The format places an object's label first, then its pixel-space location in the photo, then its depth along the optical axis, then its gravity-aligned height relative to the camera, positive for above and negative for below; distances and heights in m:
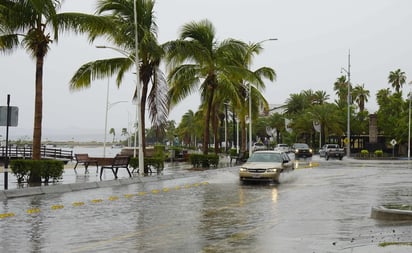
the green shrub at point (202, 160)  33.31 -0.59
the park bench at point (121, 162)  24.28 -0.58
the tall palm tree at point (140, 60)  25.16 +4.50
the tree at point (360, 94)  103.38 +11.52
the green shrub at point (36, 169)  19.66 -0.79
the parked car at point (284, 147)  79.62 +0.71
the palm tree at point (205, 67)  31.64 +5.08
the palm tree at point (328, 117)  82.50 +5.53
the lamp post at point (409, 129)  64.88 +2.93
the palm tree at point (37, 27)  18.87 +4.56
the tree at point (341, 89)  99.32 +12.65
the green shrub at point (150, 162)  27.50 -0.65
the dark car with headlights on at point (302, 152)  62.30 +0.00
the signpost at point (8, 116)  17.39 +1.06
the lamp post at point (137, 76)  24.40 +3.44
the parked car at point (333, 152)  58.73 +0.03
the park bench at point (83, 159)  29.86 -0.57
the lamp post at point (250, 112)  42.14 +3.20
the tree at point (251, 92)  40.72 +4.98
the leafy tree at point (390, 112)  74.99 +6.33
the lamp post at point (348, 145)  65.19 +0.87
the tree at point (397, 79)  103.62 +14.56
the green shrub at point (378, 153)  65.31 -0.02
